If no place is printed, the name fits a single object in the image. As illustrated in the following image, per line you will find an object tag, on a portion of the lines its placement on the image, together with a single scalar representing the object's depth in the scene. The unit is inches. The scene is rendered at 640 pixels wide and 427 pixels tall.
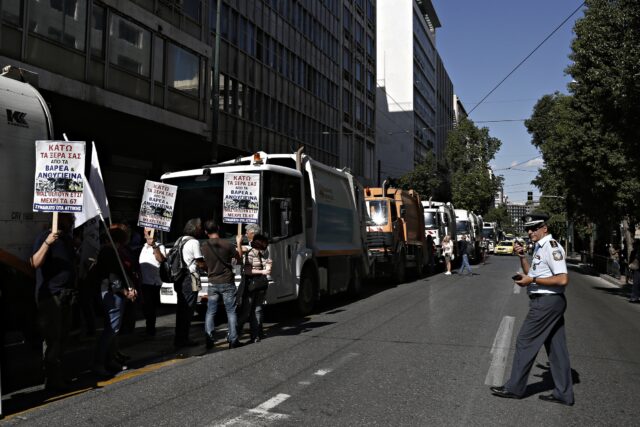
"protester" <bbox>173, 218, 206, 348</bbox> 316.2
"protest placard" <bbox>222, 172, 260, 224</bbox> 356.2
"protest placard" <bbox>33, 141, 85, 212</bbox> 224.4
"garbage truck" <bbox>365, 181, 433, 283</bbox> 729.0
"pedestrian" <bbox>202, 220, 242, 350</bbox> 316.4
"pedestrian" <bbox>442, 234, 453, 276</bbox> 967.6
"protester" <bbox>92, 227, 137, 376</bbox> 256.2
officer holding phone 215.0
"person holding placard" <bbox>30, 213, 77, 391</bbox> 223.1
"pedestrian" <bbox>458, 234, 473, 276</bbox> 935.7
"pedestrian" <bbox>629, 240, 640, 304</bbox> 630.6
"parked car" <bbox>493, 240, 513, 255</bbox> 2430.9
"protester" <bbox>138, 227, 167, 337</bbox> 366.0
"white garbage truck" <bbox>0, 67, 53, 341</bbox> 230.1
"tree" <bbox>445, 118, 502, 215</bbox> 2258.9
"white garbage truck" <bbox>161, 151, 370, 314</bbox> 394.3
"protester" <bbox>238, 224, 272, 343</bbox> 337.4
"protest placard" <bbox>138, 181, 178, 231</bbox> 336.5
